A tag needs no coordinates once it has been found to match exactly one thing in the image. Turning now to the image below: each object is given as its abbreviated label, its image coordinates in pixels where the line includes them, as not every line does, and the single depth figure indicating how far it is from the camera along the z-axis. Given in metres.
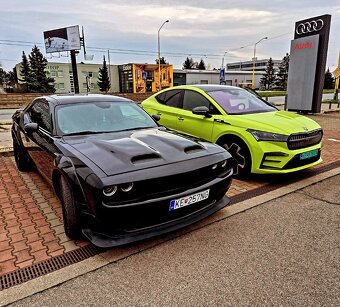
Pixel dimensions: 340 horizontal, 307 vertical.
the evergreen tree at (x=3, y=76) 90.38
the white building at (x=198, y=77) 69.56
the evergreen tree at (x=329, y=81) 68.81
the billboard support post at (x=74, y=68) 25.97
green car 4.34
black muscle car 2.47
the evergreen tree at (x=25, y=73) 53.12
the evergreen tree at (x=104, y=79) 66.94
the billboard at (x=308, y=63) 13.02
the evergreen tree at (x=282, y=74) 75.00
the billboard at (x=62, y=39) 30.59
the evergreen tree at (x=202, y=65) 104.12
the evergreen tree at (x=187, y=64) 102.94
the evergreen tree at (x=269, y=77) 77.72
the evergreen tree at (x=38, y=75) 52.54
